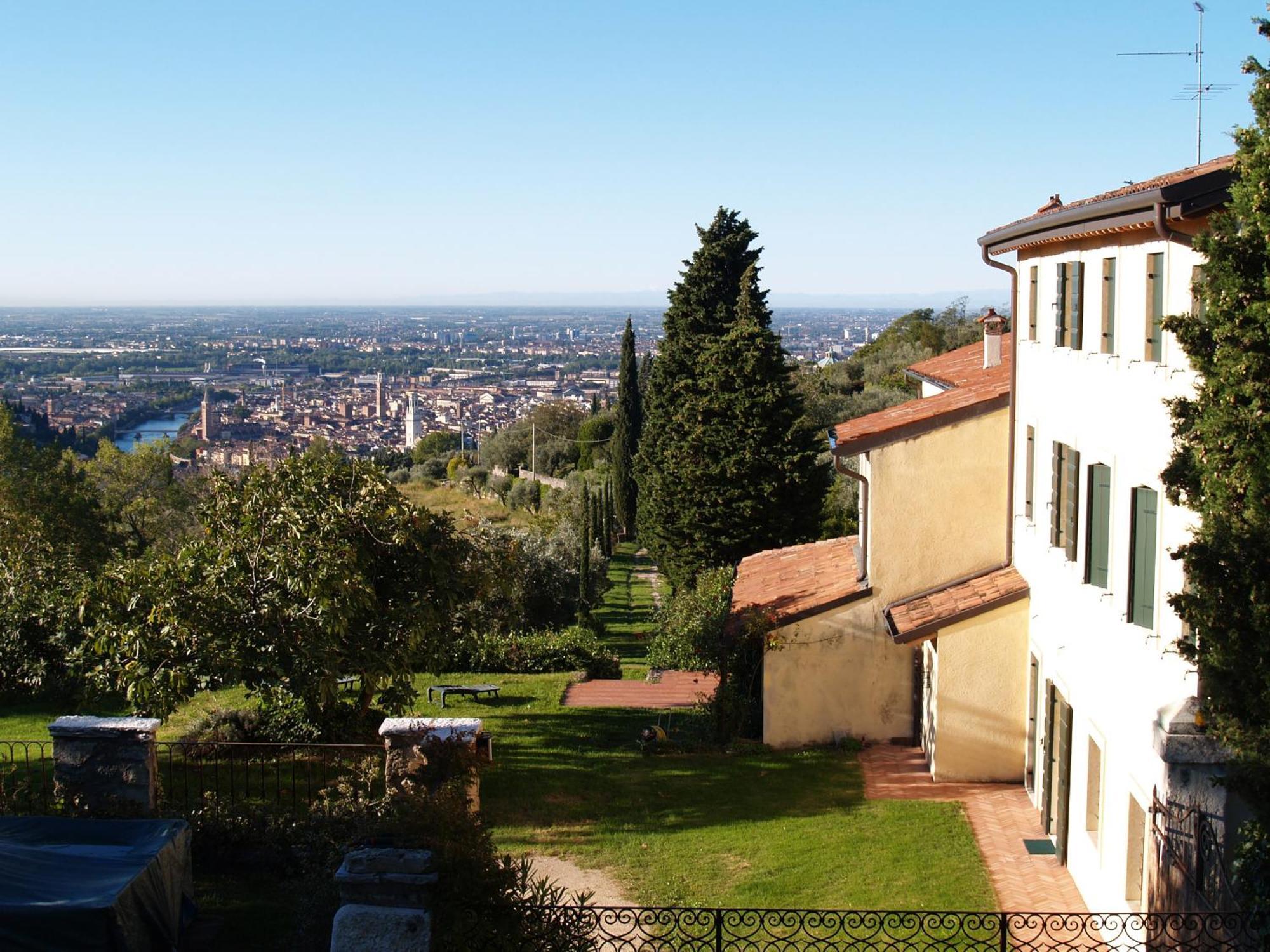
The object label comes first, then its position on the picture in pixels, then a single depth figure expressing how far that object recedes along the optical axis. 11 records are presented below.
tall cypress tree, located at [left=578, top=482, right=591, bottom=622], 35.09
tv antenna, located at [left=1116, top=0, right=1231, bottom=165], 12.20
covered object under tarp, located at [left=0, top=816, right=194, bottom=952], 7.25
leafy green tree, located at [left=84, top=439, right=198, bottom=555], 46.91
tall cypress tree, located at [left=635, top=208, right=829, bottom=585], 27.52
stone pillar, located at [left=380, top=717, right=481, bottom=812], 10.76
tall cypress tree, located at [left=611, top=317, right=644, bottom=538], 55.22
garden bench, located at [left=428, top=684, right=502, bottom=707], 19.72
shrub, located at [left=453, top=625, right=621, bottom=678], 24.16
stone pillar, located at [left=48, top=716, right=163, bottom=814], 10.77
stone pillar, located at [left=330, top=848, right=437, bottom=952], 6.70
